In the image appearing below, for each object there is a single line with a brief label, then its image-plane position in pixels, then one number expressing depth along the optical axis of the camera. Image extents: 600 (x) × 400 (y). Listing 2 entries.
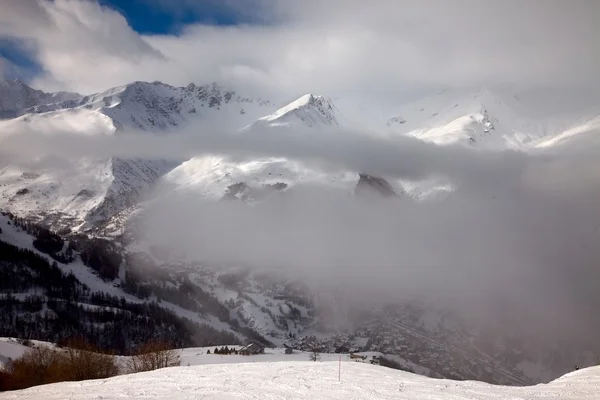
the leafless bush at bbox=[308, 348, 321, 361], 142.55
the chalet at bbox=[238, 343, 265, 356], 144.39
